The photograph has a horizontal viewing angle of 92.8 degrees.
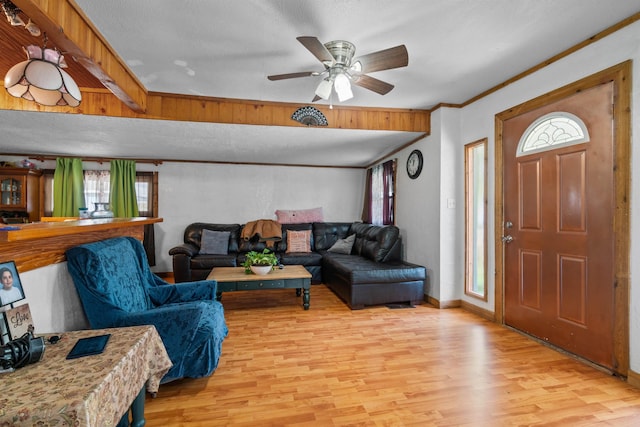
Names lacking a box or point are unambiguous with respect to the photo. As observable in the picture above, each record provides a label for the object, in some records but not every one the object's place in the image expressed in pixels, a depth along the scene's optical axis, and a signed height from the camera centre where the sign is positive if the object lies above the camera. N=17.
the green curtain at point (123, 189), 5.03 +0.42
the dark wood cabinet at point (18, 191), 4.62 +0.35
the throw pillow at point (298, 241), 5.11 -0.46
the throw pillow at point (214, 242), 4.87 -0.46
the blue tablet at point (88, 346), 1.15 -0.52
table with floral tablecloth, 0.86 -0.54
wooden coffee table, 3.27 -0.73
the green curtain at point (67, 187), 4.88 +0.44
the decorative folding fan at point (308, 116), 3.03 +0.98
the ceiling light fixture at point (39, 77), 1.92 +0.89
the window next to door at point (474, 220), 3.36 -0.07
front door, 2.07 -0.11
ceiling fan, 1.89 +1.00
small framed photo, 1.10 -0.26
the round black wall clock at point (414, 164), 3.95 +0.67
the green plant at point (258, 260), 3.43 -0.52
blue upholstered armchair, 1.64 -0.57
